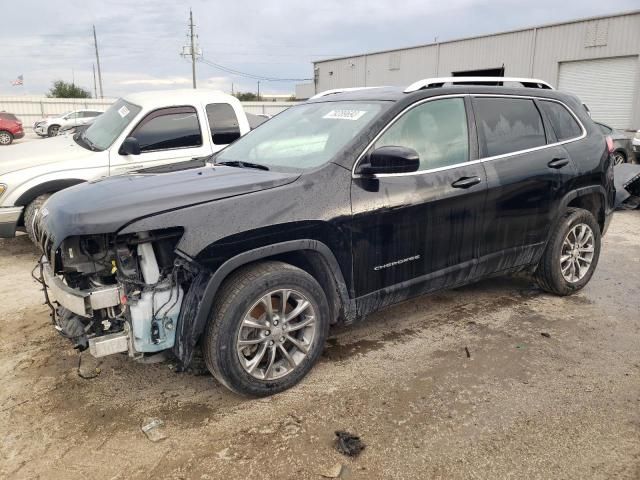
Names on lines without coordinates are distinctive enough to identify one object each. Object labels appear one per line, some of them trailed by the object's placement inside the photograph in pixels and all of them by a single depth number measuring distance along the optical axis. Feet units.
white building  71.15
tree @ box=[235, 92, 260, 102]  249.30
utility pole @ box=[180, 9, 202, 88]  182.09
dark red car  82.12
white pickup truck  19.89
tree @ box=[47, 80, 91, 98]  214.69
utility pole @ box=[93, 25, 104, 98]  245.24
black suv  9.53
